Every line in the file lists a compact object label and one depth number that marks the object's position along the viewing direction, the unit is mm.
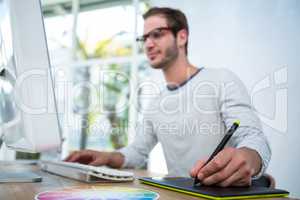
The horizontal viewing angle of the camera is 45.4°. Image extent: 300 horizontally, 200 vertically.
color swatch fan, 557
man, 1032
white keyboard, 769
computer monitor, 701
